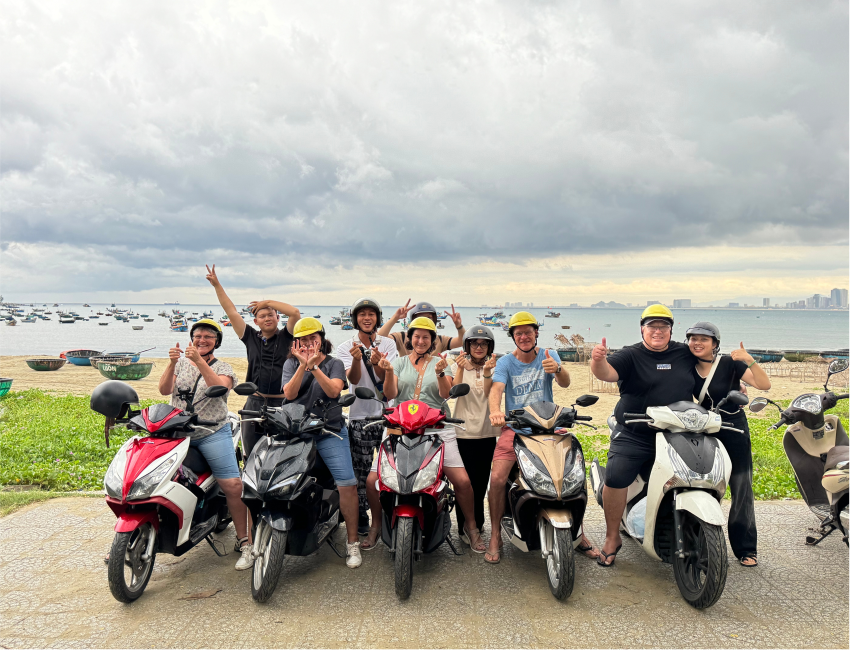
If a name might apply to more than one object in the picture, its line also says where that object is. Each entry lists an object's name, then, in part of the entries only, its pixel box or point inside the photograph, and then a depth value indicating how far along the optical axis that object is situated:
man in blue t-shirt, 4.01
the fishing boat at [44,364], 25.25
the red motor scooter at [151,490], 3.29
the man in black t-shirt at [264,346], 4.54
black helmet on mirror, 3.93
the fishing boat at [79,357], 28.23
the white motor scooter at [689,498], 3.17
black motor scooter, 3.36
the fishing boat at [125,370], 22.00
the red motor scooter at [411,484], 3.41
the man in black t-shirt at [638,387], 3.84
